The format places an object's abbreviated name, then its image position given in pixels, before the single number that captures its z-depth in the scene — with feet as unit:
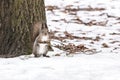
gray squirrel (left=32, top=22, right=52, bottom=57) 36.46
